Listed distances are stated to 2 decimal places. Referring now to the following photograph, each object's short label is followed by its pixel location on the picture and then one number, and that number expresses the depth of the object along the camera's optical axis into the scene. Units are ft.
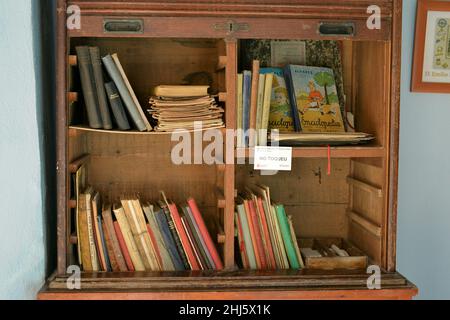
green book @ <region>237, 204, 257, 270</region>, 6.98
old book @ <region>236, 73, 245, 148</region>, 6.70
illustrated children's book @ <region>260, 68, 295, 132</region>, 7.47
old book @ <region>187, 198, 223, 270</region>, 7.02
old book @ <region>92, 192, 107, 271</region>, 6.82
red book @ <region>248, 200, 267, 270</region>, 7.01
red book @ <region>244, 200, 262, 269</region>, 6.99
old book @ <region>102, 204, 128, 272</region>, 6.88
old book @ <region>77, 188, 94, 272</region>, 6.76
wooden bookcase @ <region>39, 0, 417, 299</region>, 6.39
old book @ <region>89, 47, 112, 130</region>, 6.75
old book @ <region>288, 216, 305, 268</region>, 7.15
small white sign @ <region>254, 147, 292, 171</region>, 6.66
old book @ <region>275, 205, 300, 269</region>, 7.12
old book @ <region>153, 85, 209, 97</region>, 6.85
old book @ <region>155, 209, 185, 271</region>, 6.98
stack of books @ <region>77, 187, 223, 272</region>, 6.81
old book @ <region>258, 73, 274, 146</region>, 6.88
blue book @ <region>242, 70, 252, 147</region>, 6.77
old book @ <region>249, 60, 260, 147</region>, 6.73
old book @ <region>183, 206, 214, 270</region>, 7.03
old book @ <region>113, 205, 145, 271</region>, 6.89
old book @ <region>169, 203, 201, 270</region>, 6.98
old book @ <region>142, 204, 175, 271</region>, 6.97
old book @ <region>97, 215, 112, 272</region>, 6.86
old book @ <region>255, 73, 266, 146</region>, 6.85
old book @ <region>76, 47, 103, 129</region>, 6.70
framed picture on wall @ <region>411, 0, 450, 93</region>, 8.09
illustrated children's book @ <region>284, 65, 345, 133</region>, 7.50
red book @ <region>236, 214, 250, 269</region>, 6.98
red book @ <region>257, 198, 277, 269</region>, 7.06
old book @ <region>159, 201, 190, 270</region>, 7.01
